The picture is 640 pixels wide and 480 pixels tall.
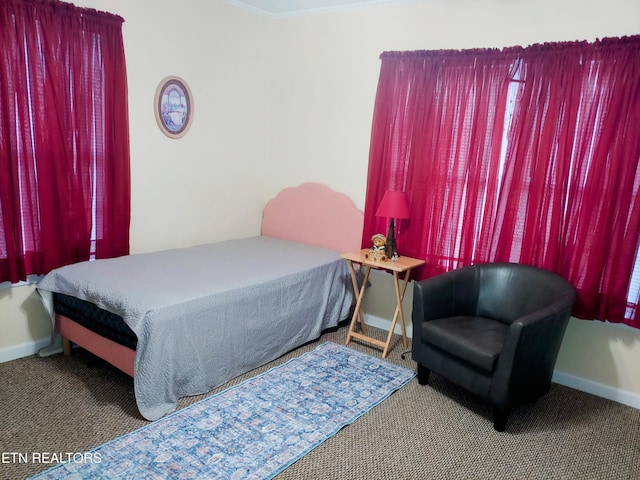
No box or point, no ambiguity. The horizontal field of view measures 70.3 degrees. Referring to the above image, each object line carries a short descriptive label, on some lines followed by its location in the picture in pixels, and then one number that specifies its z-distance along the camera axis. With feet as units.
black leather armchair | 7.72
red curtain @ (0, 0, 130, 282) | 8.64
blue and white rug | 6.62
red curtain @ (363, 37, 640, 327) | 8.66
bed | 7.82
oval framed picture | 11.12
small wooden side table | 10.53
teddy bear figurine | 10.96
